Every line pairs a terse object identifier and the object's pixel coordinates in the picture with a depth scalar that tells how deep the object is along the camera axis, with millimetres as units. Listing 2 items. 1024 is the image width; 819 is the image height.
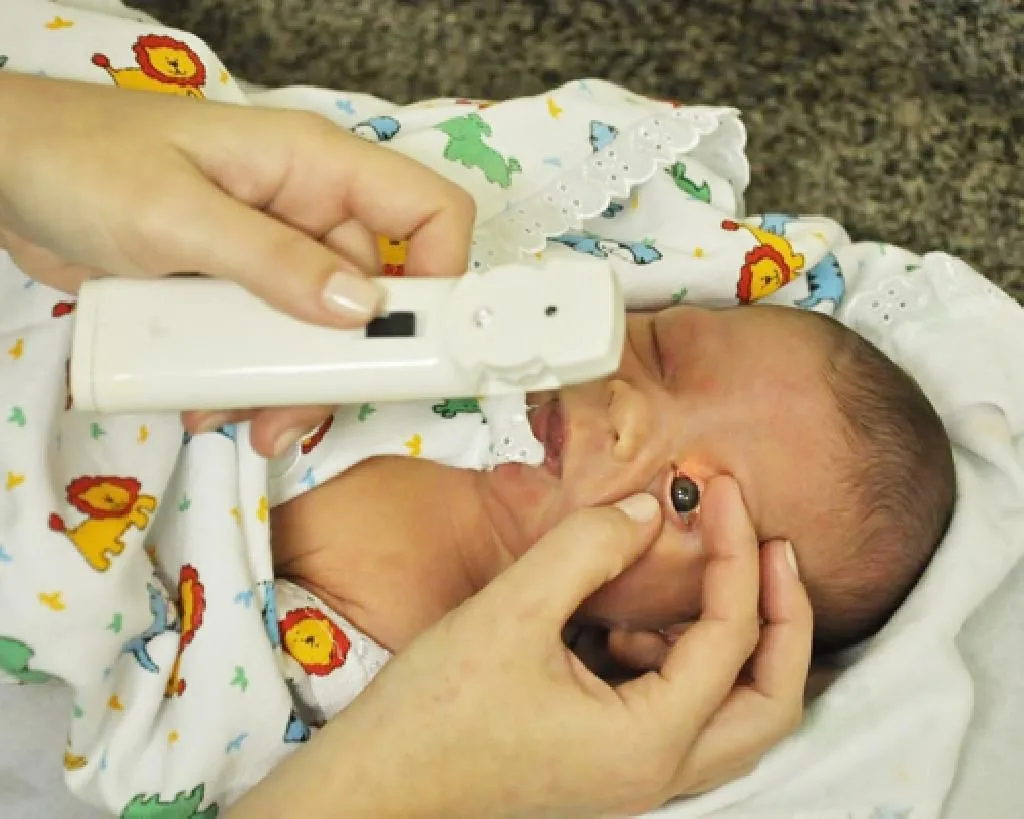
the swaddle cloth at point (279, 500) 629
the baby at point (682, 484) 648
